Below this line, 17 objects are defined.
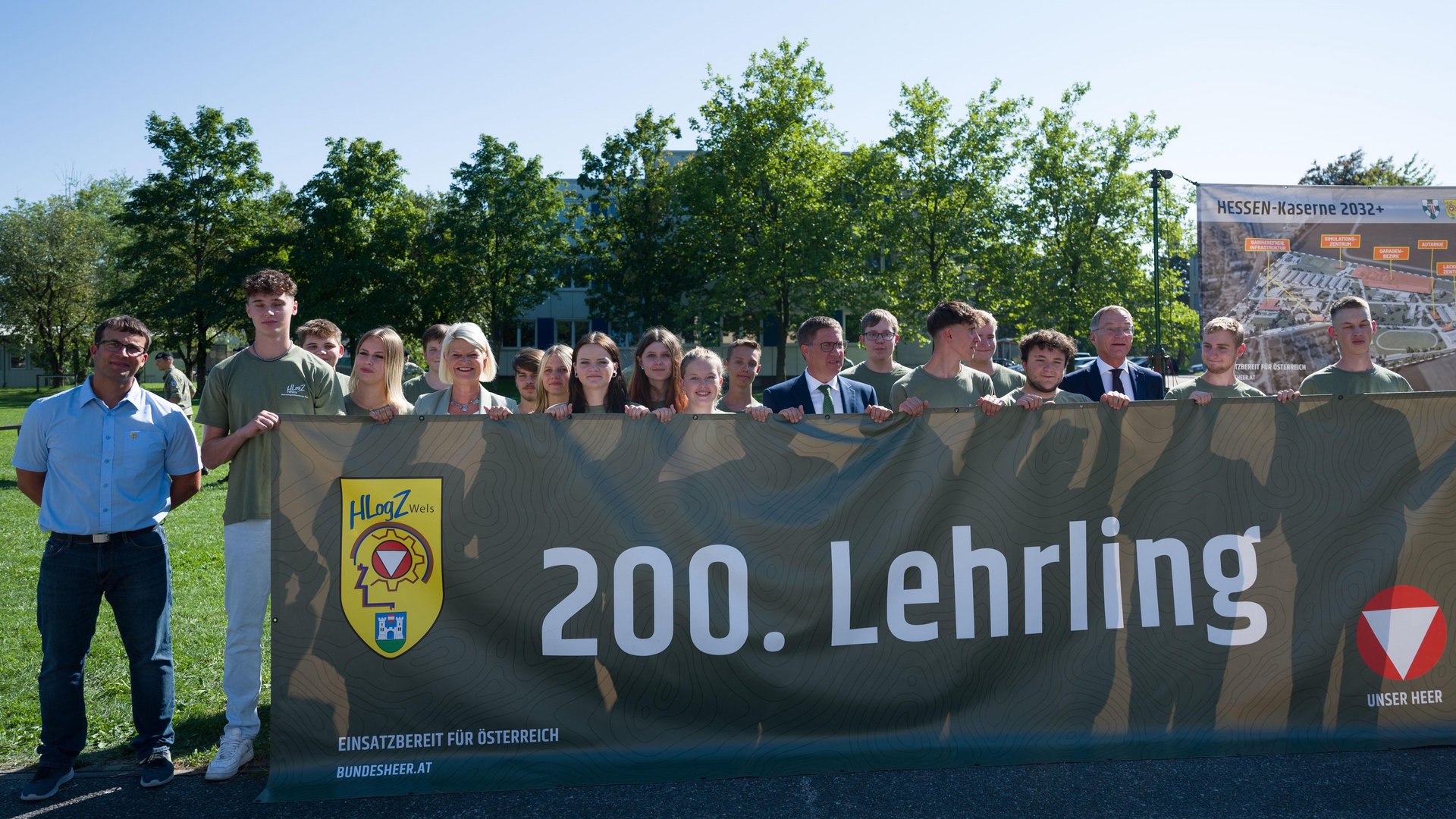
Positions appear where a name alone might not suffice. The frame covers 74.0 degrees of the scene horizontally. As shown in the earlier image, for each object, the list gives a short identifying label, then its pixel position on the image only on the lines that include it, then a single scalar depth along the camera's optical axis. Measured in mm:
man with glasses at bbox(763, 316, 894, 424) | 5461
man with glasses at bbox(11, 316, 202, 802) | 4074
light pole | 23630
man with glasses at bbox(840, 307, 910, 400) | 5781
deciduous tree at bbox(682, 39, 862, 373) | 35000
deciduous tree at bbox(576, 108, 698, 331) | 40344
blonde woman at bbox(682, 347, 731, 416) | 4883
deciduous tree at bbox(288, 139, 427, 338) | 39375
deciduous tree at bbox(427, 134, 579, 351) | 41062
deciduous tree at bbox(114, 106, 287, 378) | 41281
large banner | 4160
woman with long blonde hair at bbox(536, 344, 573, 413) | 5184
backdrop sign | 8734
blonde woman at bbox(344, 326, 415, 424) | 4891
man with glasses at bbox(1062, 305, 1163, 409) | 5664
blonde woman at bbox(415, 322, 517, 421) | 5031
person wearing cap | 13844
